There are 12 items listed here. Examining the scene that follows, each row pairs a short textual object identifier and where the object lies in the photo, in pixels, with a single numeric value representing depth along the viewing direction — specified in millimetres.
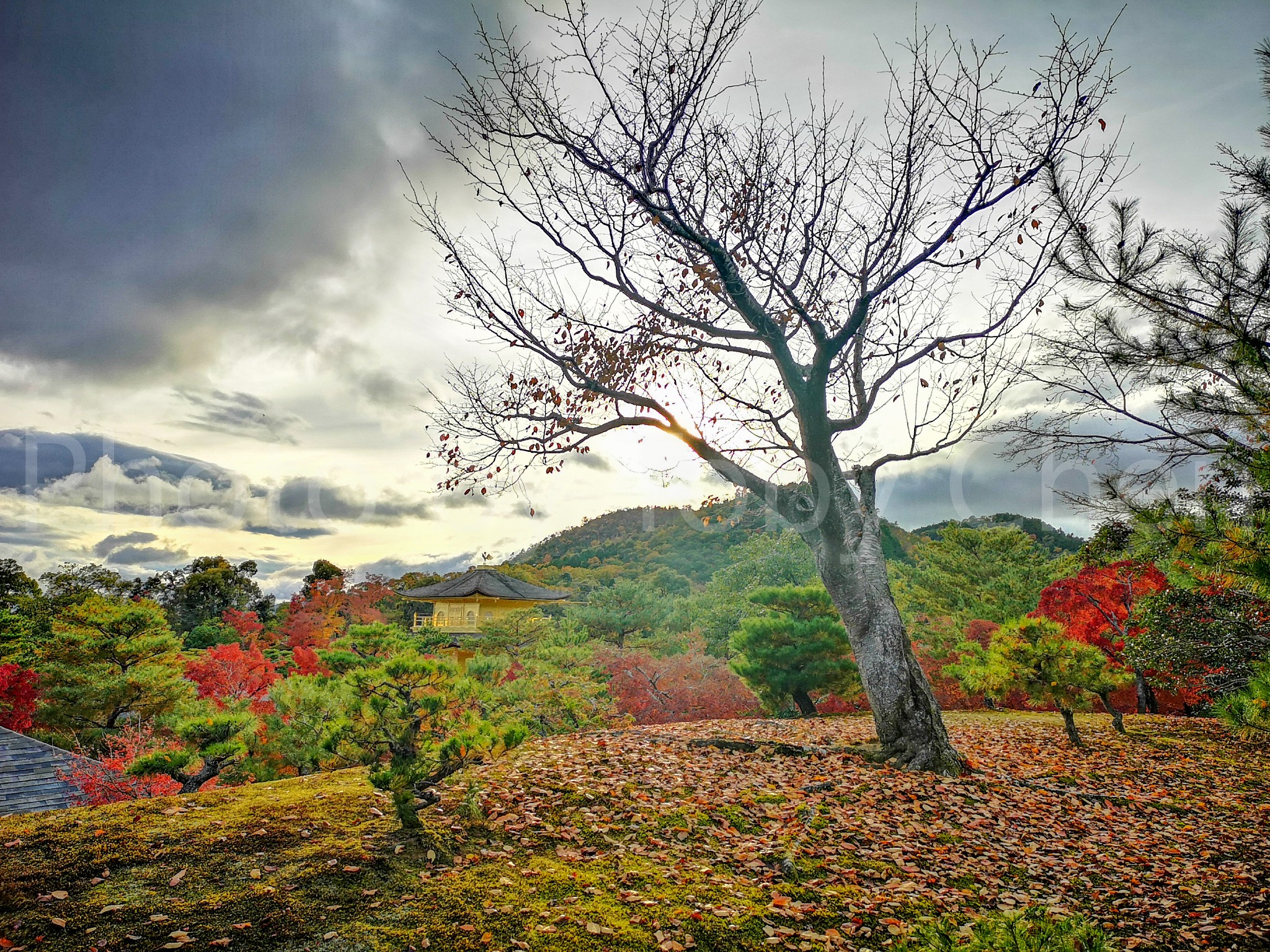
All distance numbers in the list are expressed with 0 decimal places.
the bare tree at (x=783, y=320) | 5656
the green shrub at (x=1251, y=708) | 3830
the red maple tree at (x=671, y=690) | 11344
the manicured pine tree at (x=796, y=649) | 9953
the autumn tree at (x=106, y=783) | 6590
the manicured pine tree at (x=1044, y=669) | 7102
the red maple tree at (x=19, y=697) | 13055
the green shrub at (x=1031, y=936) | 1516
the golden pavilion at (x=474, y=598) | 21078
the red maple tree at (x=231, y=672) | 13672
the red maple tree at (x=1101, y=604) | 10445
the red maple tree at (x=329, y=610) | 23172
